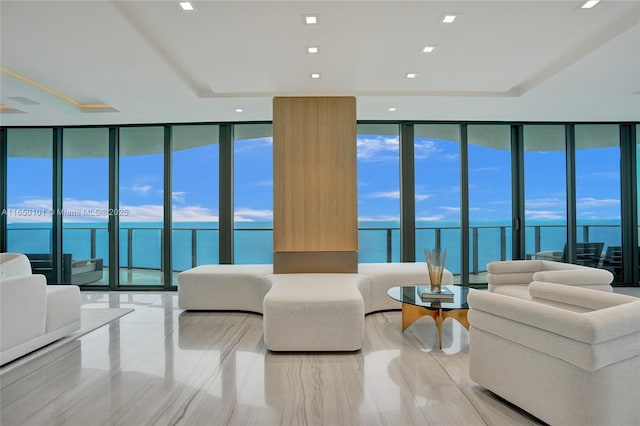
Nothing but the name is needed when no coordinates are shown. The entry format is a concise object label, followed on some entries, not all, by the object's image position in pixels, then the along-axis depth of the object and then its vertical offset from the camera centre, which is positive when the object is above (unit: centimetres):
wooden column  483 +46
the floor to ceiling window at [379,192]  628 +42
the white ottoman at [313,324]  332 -94
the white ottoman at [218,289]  475 -91
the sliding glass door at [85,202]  644 +28
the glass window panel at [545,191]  637 +40
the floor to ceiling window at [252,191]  623 +44
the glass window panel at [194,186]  630 +53
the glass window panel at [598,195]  640 +33
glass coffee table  342 -83
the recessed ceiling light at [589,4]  284 +160
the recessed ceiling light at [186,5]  281 +160
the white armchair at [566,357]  187 -77
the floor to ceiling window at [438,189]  623 +44
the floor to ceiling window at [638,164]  638 +84
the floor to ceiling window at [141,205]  638 +22
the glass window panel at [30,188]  650 +53
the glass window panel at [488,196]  630 +32
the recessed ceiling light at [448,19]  303 +160
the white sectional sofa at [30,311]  304 -83
